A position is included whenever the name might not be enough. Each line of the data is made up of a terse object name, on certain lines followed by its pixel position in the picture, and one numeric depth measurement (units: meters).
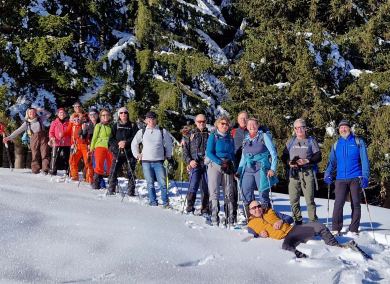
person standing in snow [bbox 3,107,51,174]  11.98
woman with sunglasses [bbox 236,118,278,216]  8.57
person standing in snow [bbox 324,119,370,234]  8.76
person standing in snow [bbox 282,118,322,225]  8.88
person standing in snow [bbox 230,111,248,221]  9.21
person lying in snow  7.21
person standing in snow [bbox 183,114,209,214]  9.35
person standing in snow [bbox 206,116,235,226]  8.62
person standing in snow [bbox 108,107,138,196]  10.25
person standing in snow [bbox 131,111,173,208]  9.69
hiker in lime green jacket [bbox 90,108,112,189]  10.65
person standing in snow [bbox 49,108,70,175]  11.82
